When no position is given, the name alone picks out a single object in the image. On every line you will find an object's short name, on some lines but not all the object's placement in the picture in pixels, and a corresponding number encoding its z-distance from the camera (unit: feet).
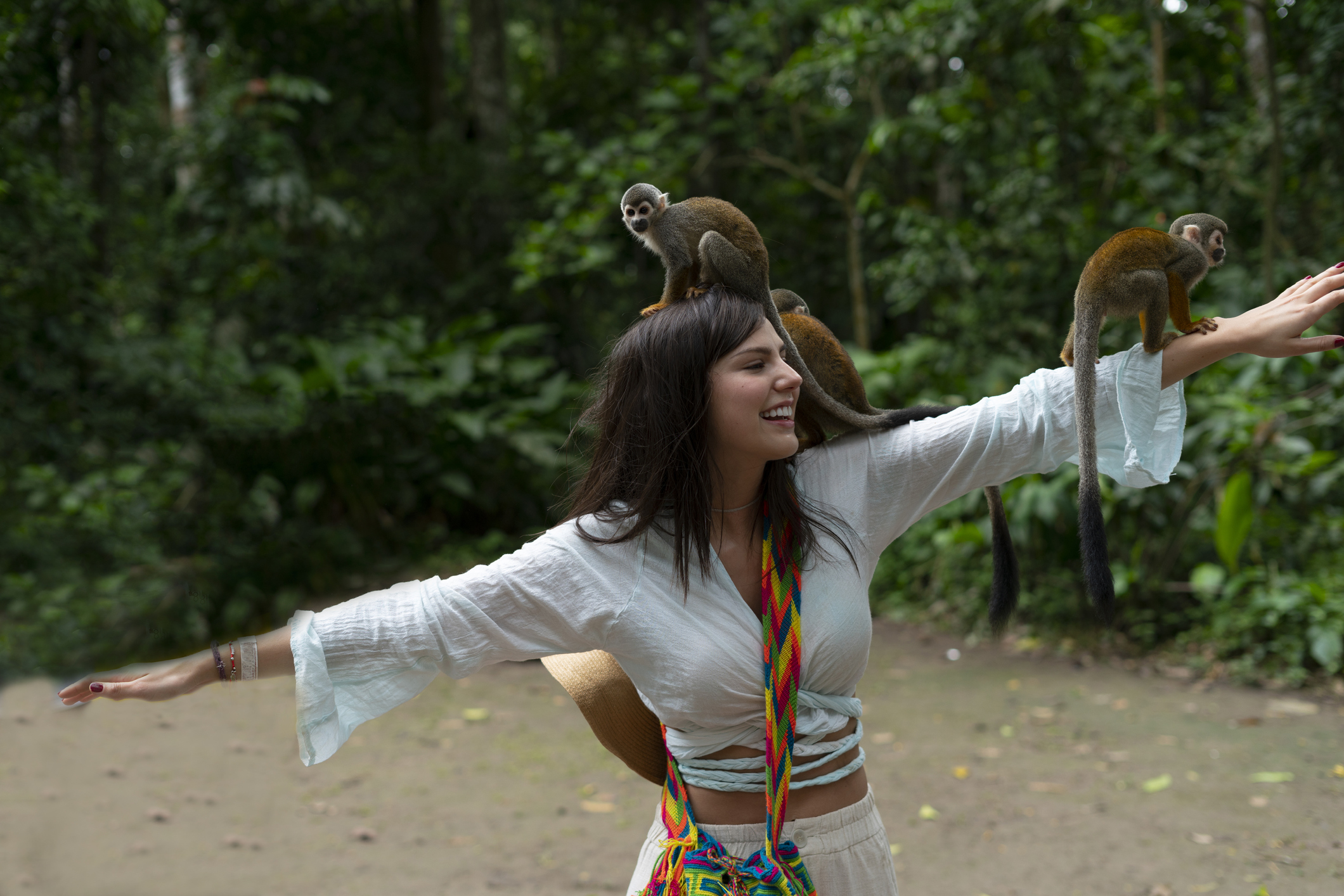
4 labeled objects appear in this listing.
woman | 4.26
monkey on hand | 5.11
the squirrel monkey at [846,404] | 5.54
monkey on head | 5.52
